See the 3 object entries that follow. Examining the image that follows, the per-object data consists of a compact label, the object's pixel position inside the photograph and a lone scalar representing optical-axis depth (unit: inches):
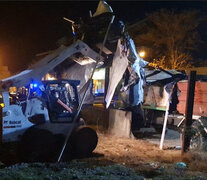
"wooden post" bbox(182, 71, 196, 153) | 268.8
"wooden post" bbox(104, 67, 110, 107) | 370.4
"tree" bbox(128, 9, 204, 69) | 1017.5
